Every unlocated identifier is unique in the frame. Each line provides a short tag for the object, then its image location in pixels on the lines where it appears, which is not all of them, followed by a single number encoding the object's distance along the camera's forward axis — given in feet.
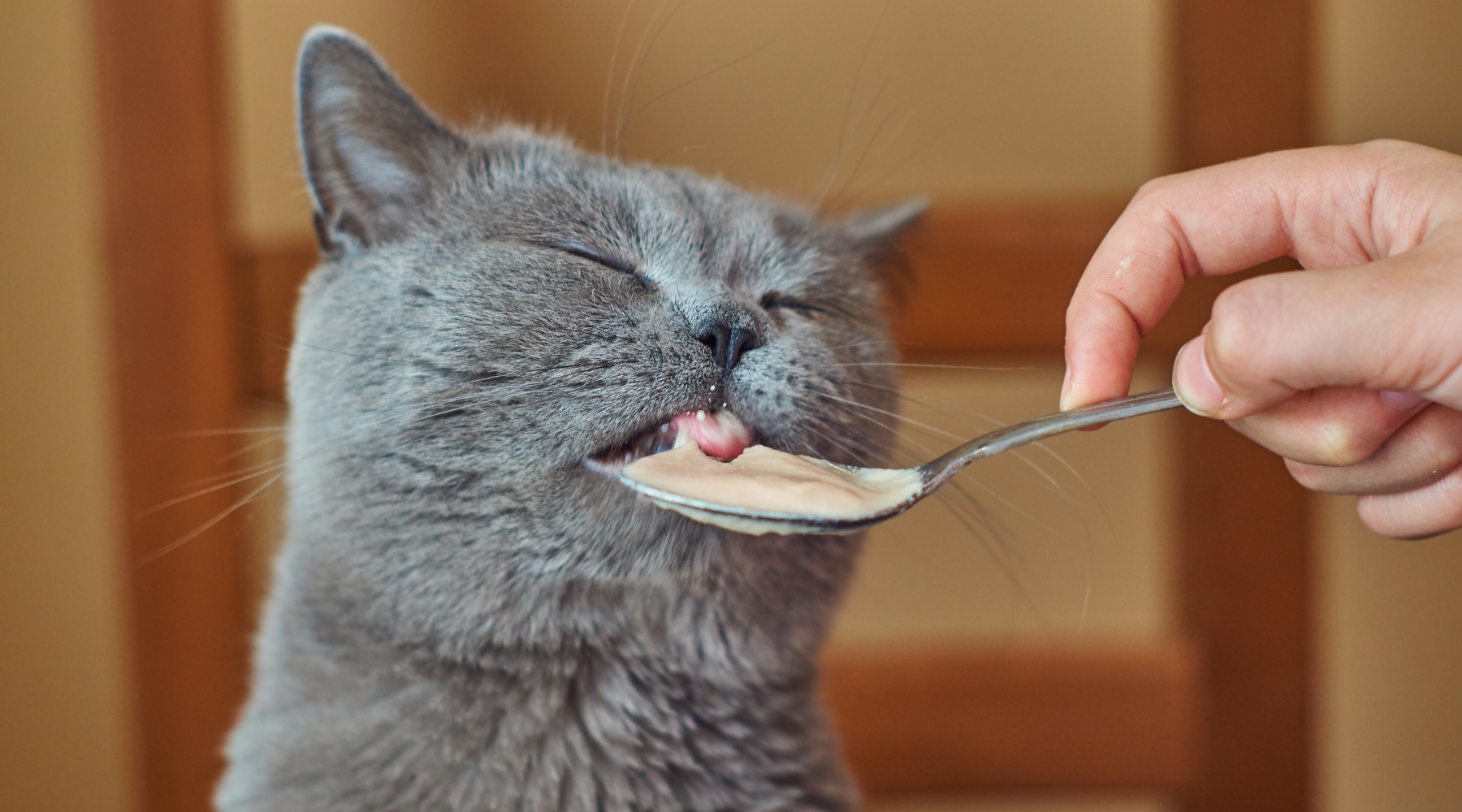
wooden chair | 2.70
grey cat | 2.15
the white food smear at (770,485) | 2.04
